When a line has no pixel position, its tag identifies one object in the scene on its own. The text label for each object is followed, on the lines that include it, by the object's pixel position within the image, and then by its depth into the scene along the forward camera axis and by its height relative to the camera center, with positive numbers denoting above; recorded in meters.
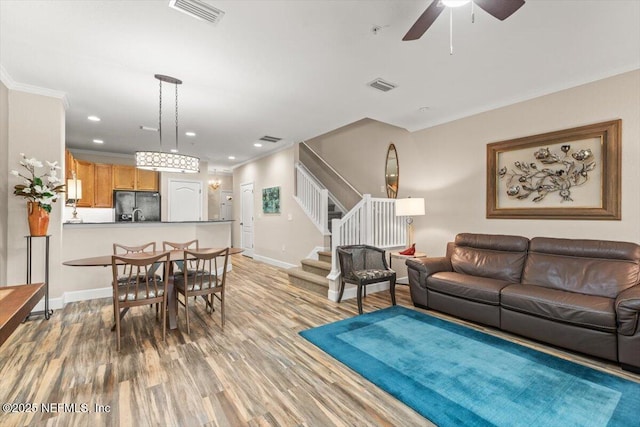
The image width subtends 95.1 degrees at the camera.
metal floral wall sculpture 3.39 +0.48
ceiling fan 1.68 +1.21
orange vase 3.42 -0.05
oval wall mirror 5.53 +0.78
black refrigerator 6.78 +0.22
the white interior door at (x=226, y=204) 10.41 +0.34
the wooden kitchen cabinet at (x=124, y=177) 6.82 +0.87
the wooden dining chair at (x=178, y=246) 4.00 -0.48
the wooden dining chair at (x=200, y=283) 3.12 -0.78
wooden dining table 3.21 -0.93
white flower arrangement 3.35 +0.34
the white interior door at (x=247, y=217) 8.28 -0.11
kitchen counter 4.31 -0.16
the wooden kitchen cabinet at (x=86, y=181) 6.33 +0.72
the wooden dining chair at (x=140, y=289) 2.75 -0.78
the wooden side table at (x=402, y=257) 4.34 -0.65
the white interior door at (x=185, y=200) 7.56 +0.36
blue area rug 1.91 -1.30
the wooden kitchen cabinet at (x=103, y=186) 6.58 +0.64
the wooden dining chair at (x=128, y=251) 3.27 -0.57
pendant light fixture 3.49 +0.66
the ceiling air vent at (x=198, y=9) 2.11 +1.52
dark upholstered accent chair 3.84 -0.78
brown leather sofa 2.48 -0.81
